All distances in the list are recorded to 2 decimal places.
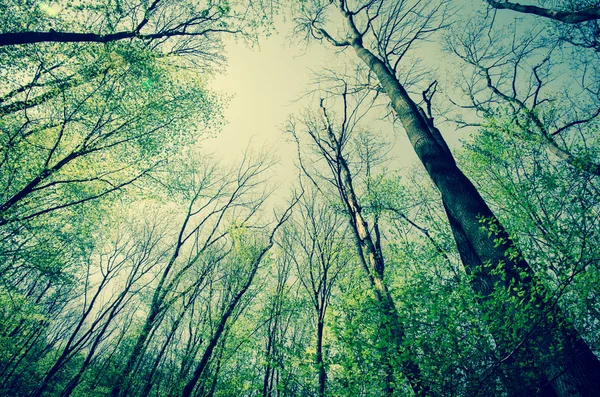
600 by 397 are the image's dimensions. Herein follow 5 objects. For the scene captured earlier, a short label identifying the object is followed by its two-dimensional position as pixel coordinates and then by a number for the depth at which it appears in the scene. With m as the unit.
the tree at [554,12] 4.24
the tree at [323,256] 9.51
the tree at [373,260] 2.47
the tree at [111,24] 5.98
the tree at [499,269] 2.26
